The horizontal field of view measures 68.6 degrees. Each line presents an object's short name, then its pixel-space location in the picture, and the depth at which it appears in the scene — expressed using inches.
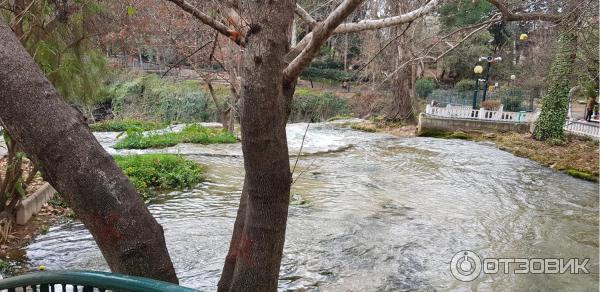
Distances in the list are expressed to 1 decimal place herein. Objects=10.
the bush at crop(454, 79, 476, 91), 992.9
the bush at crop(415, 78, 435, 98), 1076.5
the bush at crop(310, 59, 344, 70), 1274.6
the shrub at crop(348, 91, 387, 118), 926.4
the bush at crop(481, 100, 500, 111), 705.0
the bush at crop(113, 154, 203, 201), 320.0
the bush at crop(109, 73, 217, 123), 825.5
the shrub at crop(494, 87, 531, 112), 746.2
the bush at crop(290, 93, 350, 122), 1029.8
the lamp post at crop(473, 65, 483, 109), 724.0
